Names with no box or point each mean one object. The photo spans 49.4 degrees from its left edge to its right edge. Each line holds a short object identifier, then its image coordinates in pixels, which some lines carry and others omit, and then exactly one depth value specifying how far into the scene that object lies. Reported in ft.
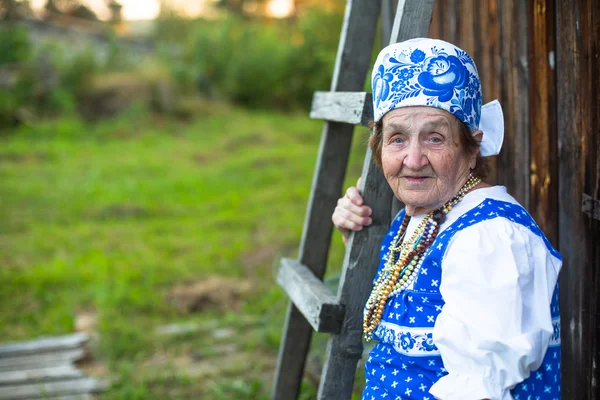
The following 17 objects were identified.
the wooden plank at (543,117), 7.66
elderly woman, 4.98
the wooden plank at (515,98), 8.23
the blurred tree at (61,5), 92.85
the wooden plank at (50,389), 12.98
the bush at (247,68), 54.75
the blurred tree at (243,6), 91.15
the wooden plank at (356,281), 7.56
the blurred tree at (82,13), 96.89
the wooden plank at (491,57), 8.87
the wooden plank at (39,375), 13.61
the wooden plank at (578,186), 7.01
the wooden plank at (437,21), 10.47
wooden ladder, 7.57
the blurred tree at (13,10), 53.21
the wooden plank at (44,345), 14.93
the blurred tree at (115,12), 99.58
